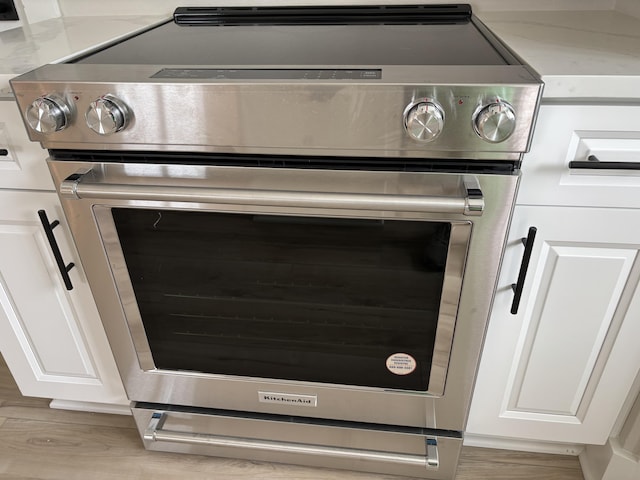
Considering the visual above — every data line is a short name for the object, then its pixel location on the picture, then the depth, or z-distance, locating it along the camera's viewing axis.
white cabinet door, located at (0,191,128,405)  0.97
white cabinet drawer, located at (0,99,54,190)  0.85
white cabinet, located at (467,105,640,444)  0.76
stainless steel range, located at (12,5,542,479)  0.71
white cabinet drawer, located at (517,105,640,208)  0.74
